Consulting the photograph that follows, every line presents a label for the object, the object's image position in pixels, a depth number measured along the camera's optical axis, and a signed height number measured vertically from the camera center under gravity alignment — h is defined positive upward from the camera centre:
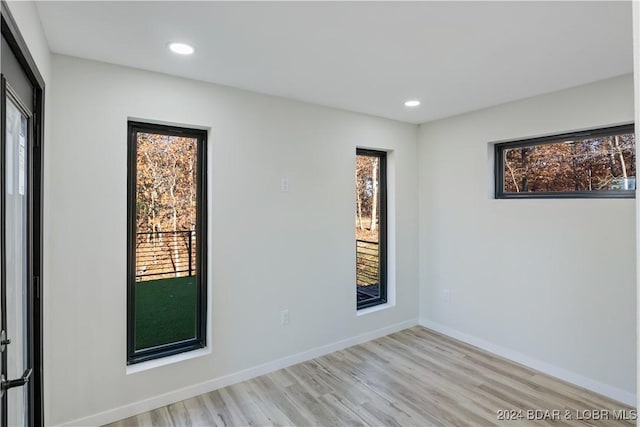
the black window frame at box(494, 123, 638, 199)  2.71 +0.52
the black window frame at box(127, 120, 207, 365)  2.53 -0.20
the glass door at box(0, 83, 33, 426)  1.27 -0.20
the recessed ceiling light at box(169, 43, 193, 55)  2.11 +1.04
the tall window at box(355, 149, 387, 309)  3.88 -0.12
